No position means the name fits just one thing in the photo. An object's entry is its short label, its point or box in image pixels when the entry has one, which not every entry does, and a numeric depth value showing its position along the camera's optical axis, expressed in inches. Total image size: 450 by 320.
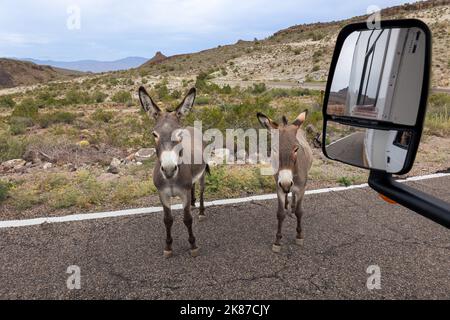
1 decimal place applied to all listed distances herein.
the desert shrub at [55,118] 538.0
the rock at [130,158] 345.6
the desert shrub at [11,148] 349.7
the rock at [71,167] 314.7
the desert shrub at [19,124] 474.2
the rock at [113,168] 306.0
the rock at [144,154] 351.6
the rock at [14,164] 323.1
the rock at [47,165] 321.2
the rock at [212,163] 308.2
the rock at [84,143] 390.0
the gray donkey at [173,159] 138.1
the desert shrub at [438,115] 448.1
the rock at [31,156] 348.8
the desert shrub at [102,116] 570.9
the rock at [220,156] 334.7
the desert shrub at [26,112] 575.2
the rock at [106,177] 283.7
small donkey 147.2
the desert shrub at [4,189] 227.6
